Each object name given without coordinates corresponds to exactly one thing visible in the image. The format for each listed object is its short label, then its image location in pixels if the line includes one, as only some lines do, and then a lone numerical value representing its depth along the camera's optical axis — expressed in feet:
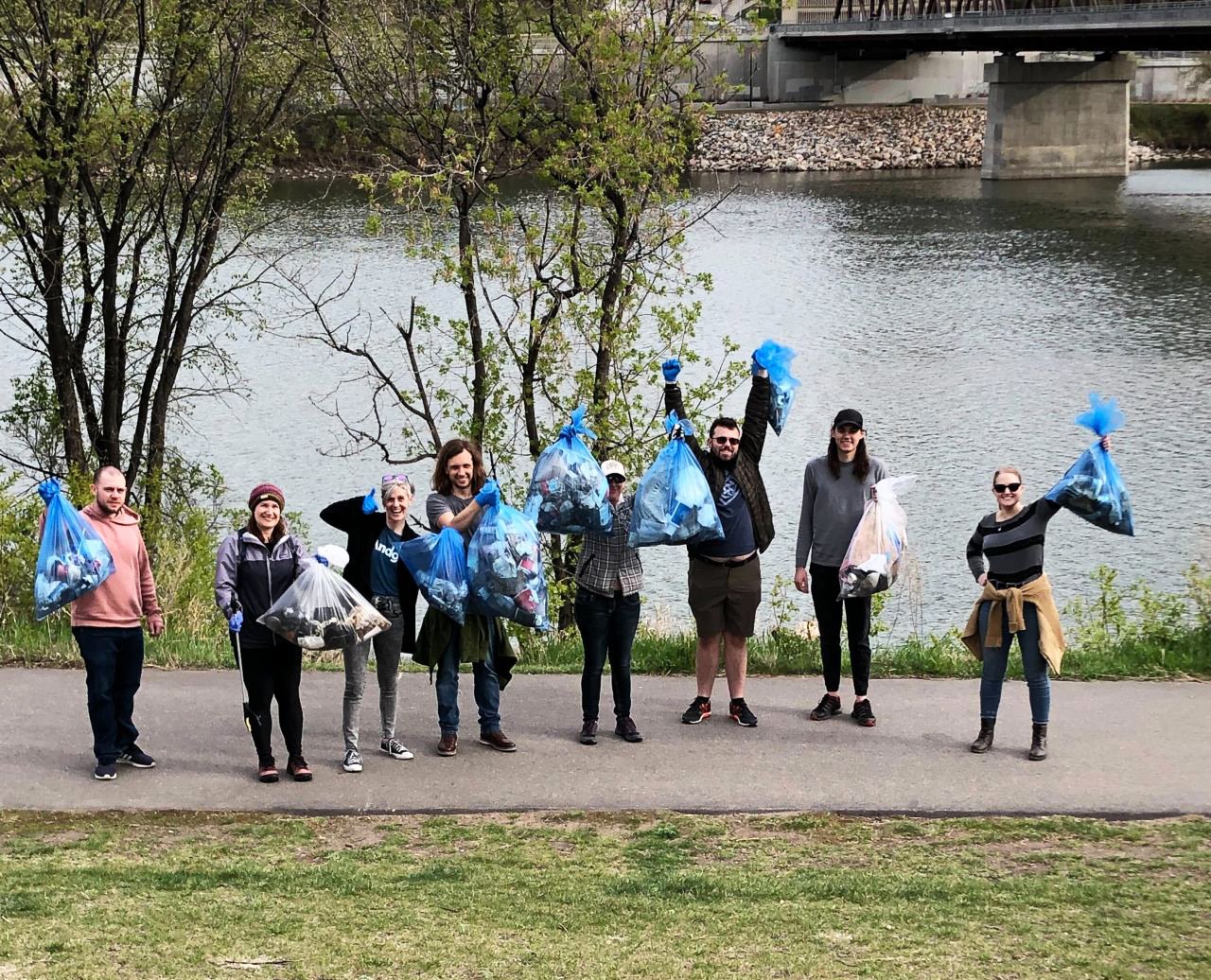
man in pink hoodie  22.72
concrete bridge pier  201.16
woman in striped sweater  23.27
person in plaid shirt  24.03
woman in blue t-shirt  22.99
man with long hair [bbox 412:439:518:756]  23.30
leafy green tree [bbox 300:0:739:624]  41.88
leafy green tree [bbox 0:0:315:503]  46.50
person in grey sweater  24.98
